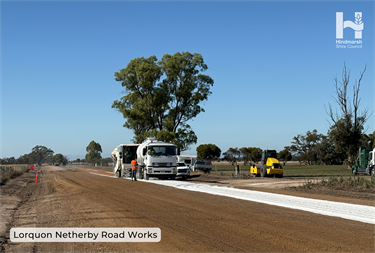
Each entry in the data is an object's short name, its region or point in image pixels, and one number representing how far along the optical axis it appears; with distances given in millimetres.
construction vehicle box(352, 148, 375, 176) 40344
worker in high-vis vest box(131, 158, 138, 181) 33750
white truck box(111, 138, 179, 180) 33688
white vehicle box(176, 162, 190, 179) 38094
